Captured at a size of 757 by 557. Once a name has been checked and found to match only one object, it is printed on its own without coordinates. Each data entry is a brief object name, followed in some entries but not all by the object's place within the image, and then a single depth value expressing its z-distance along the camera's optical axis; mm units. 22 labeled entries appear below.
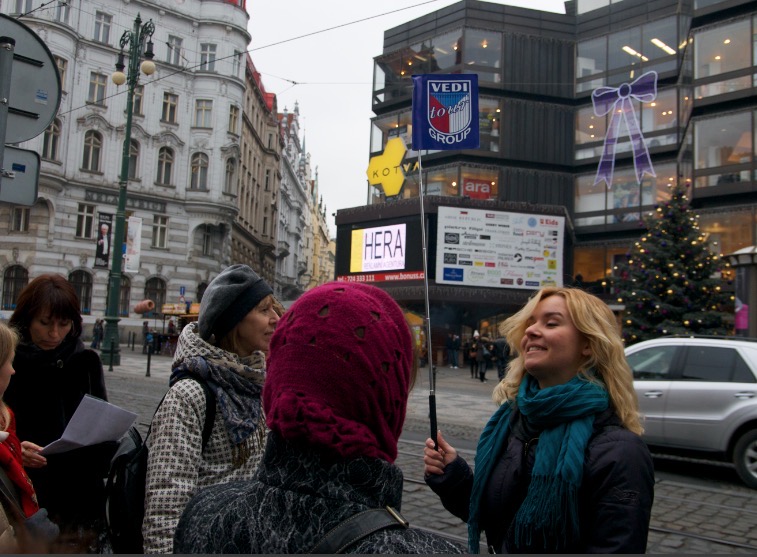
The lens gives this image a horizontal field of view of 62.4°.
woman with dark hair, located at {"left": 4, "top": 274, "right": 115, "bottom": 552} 2814
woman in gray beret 2086
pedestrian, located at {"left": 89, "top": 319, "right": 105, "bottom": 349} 29672
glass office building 33781
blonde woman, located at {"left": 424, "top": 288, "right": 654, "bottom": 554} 2062
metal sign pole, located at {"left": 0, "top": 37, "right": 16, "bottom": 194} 3545
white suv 7629
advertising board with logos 31484
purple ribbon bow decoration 33969
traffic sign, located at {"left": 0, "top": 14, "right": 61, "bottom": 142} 3730
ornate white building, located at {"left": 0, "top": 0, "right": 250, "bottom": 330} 36750
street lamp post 20578
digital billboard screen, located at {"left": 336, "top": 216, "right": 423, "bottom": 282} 32719
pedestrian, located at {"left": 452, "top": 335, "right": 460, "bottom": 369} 30625
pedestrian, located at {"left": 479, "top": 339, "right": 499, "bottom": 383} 26719
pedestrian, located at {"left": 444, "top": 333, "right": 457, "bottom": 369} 30641
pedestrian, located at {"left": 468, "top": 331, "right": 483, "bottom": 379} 25438
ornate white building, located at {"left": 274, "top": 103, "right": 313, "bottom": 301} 71562
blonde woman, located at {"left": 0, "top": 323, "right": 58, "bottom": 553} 1837
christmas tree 19953
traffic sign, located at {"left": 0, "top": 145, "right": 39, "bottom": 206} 3754
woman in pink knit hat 1277
